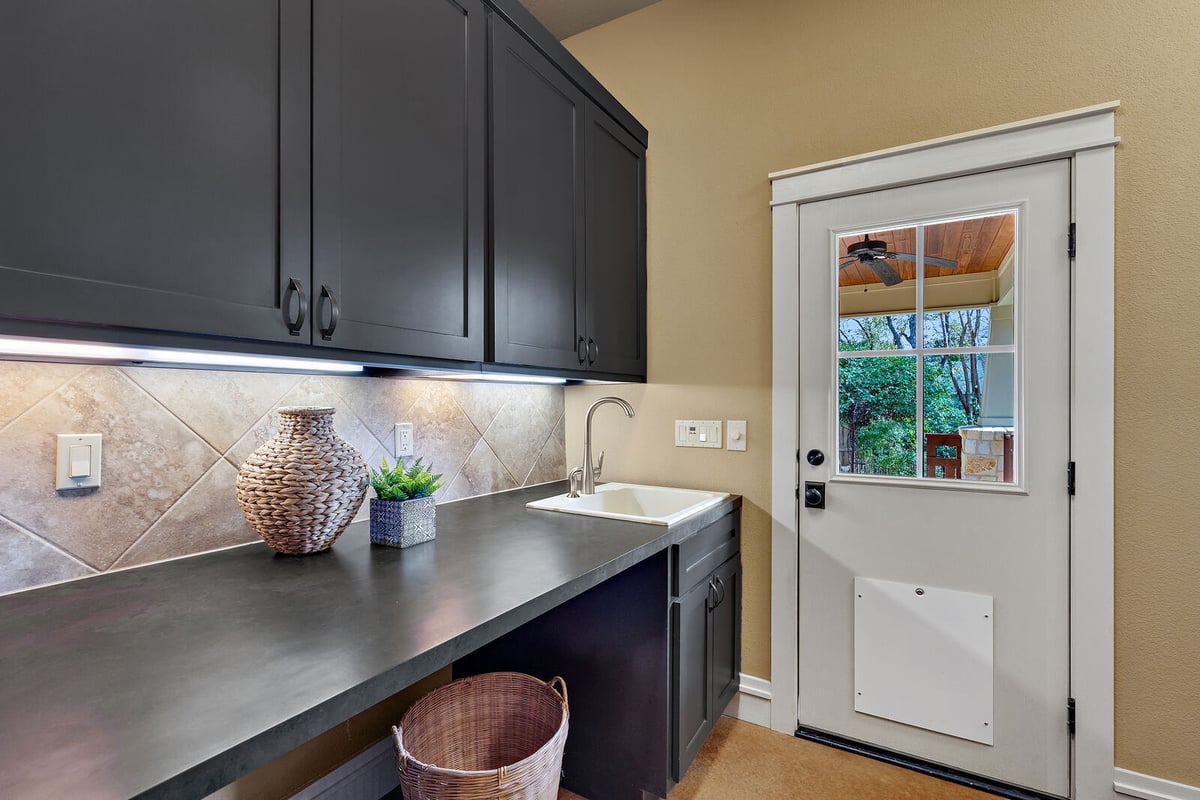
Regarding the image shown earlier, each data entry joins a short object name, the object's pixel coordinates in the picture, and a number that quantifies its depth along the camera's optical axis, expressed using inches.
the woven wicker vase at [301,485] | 47.3
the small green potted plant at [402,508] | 54.2
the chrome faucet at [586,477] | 80.8
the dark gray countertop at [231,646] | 23.2
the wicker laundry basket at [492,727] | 48.4
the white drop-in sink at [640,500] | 82.3
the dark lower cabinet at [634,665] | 61.0
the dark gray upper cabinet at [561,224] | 62.4
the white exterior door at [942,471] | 66.7
